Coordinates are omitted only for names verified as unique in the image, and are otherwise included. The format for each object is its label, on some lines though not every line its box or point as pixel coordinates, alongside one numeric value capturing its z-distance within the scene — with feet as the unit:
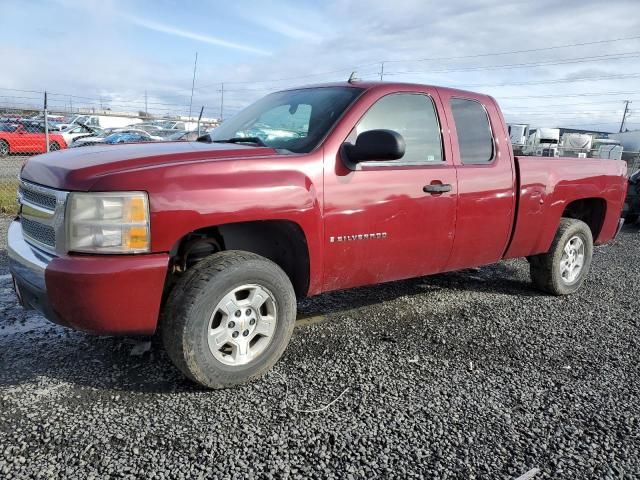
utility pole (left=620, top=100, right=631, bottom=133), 220.64
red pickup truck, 8.71
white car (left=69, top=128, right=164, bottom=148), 62.03
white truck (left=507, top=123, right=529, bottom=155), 95.85
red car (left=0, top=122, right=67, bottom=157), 59.36
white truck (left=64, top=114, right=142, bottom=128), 97.76
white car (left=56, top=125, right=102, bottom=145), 70.90
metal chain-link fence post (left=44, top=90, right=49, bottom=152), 34.27
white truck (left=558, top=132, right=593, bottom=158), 91.01
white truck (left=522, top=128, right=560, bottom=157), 89.98
